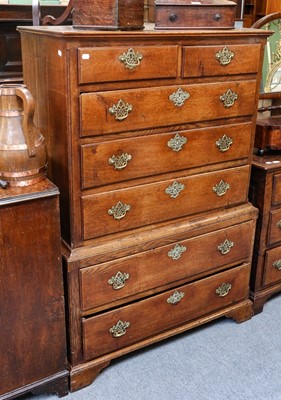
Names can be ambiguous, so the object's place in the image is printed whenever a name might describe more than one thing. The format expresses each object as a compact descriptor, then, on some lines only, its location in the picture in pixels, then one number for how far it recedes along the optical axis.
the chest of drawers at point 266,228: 2.21
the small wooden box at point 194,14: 1.77
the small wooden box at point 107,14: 1.62
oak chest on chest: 1.64
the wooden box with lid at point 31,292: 1.59
